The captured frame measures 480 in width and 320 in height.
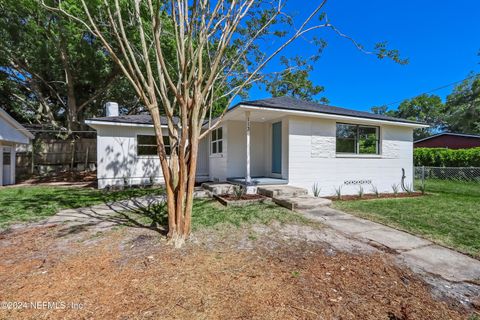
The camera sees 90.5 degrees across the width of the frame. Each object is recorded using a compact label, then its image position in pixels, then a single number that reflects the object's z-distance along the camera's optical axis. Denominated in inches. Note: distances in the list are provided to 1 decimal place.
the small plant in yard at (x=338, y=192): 307.7
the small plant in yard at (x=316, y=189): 315.9
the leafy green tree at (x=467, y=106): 770.2
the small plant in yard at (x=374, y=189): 351.7
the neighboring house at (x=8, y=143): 415.3
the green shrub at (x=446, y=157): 492.9
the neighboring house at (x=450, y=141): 709.2
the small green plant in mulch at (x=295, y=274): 103.0
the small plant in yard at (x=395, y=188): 352.4
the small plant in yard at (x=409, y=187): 374.3
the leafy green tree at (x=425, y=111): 1280.8
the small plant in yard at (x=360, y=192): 316.7
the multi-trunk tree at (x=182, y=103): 135.6
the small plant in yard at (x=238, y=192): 260.7
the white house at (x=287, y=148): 308.7
